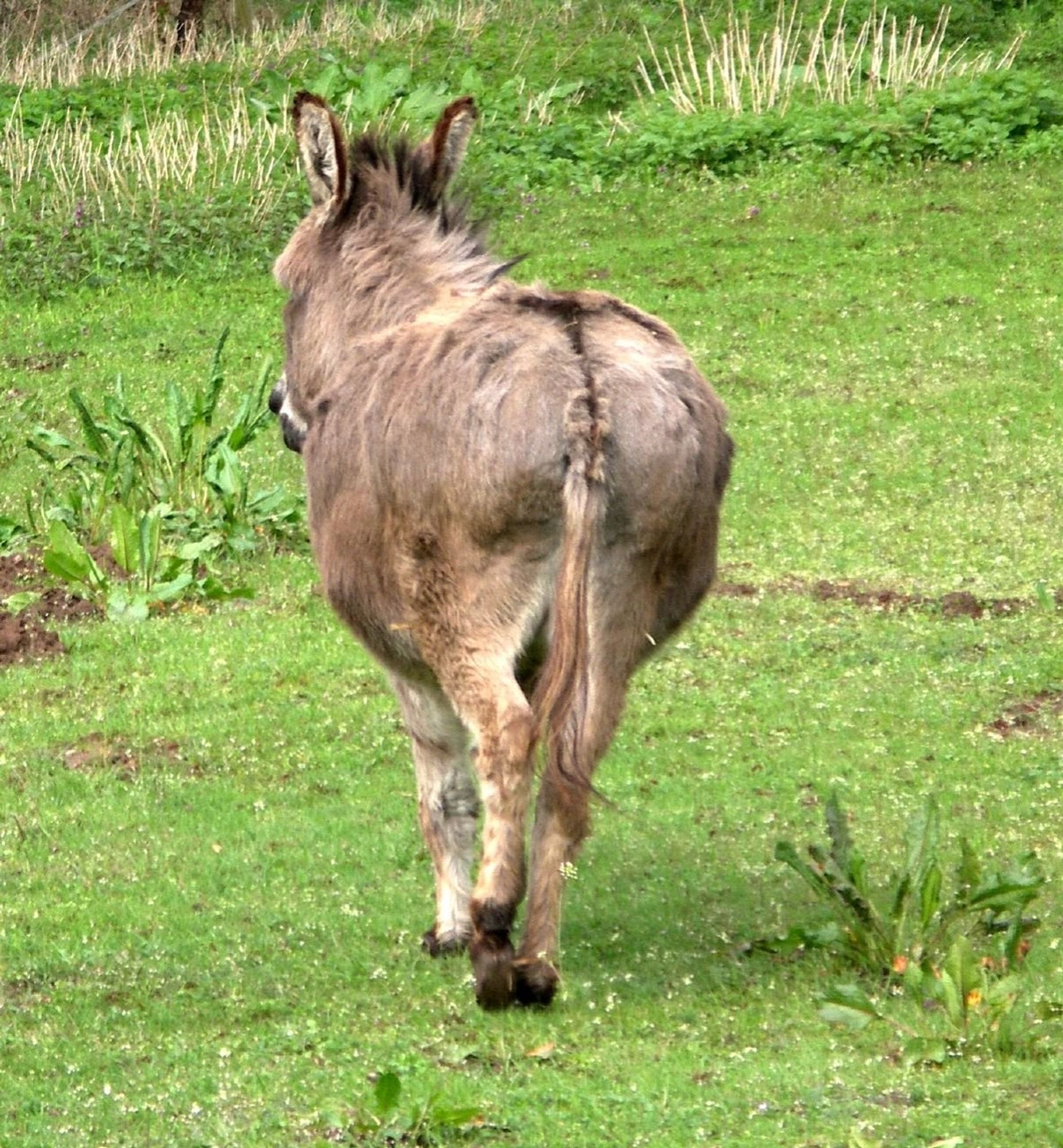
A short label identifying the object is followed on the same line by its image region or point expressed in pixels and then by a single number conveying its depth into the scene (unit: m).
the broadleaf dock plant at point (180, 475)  22.33
